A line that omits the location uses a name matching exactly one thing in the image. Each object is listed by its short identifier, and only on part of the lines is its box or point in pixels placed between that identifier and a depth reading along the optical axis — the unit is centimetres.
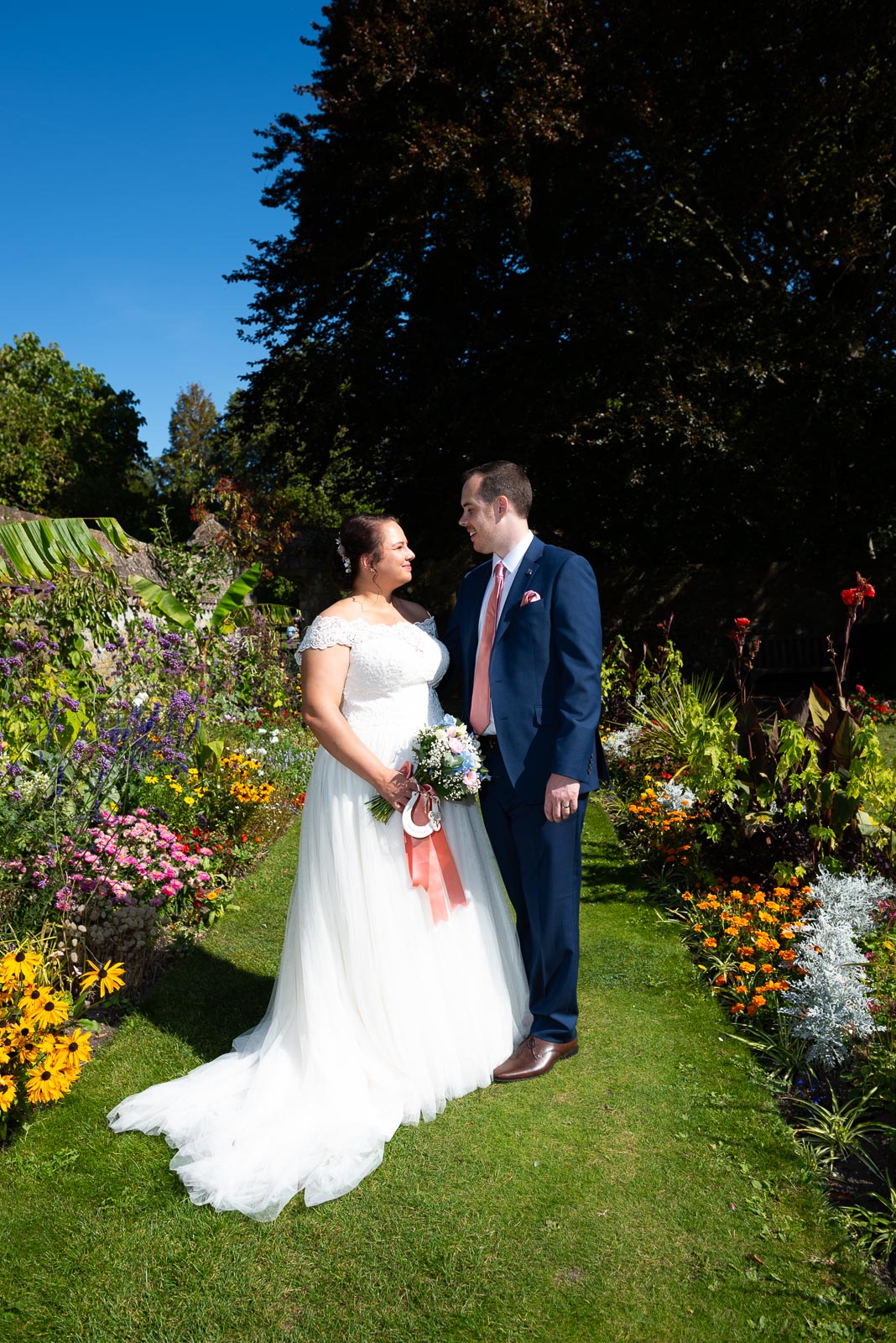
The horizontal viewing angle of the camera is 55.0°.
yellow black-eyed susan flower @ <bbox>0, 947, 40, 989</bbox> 322
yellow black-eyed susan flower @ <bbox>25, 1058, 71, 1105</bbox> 320
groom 355
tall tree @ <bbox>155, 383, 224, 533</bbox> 3681
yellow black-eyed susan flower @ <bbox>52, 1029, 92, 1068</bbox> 324
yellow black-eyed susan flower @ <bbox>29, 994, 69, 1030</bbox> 321
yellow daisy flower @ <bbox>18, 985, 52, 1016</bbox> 319
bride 336
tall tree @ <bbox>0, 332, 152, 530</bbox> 3161
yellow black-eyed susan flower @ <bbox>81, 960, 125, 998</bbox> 361
